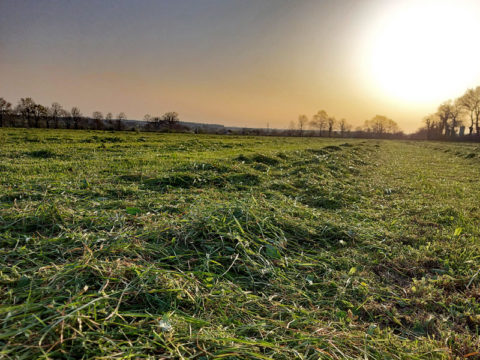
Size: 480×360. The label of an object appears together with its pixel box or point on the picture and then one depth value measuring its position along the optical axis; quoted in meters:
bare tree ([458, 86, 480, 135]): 63.38
